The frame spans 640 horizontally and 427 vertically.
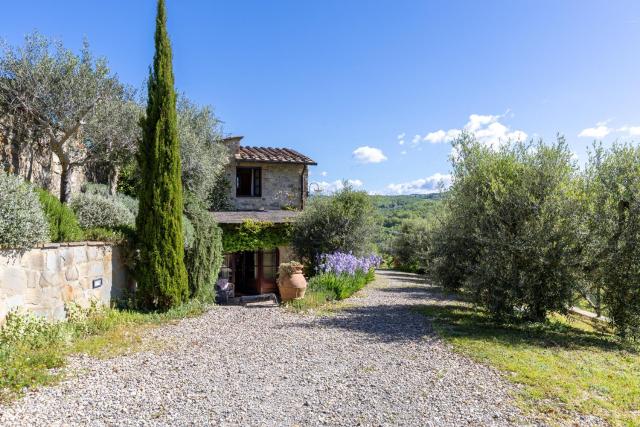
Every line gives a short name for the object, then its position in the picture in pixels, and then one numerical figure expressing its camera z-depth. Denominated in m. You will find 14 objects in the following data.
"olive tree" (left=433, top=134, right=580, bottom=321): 7.69
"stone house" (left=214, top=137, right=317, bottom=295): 15.46
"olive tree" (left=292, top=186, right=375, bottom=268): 14.27
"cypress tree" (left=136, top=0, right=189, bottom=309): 8.44
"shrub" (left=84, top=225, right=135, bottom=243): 8.04
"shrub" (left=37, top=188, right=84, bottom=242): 6.88
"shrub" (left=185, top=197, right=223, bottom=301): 9.53
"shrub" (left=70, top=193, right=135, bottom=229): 8.72
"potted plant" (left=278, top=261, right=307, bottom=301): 10.01
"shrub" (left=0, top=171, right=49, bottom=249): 5.75
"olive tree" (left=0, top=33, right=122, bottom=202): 8.27
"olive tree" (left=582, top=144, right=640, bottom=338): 7.43
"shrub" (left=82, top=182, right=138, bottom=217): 10.93
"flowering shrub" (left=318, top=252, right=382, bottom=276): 12.28
